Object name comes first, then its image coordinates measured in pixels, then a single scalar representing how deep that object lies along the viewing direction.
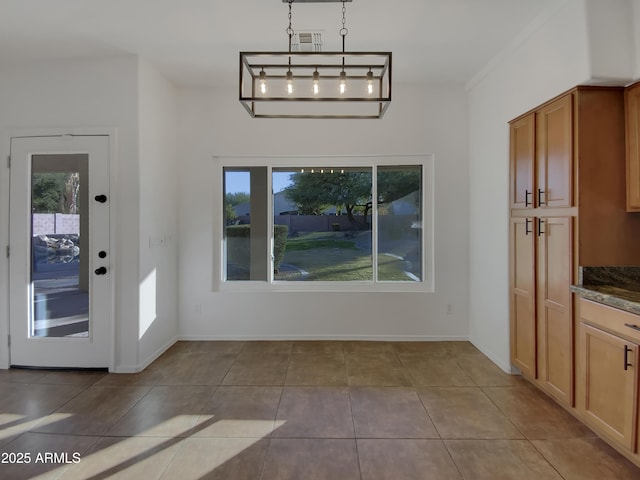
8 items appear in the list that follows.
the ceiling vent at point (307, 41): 2.82
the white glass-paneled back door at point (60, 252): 3.15
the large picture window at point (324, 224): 4.04
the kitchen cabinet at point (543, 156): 2.38
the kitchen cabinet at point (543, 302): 2.39
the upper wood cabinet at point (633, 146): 2.20
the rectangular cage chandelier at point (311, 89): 3.30
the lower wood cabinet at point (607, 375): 1.87
